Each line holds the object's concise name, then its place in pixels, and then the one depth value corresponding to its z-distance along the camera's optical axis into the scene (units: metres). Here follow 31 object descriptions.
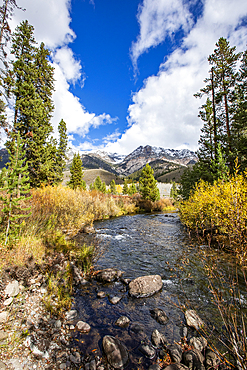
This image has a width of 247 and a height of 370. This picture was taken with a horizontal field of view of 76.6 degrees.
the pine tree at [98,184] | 63.41
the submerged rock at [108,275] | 5.61
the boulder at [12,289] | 3.45
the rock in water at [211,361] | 2.78
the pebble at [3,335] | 2.58
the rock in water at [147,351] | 3.05
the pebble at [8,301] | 3.23
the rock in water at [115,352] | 2.87
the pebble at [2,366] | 2.22
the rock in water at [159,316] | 3.93
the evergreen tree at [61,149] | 26.16
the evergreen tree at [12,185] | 4.43
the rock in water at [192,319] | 3.76
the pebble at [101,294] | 4.79
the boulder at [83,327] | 3.54
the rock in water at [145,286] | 4.97
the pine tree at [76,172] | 32.66
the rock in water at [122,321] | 3.78
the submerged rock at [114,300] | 4.58
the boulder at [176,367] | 2.69
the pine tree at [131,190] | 67.44
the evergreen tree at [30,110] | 14.66
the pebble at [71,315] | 3.77
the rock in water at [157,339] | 3.28
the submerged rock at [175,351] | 2.92
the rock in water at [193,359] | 2.76
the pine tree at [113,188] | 73.69
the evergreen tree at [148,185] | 32.81
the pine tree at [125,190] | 73.72
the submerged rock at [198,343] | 3.14
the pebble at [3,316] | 2.86
